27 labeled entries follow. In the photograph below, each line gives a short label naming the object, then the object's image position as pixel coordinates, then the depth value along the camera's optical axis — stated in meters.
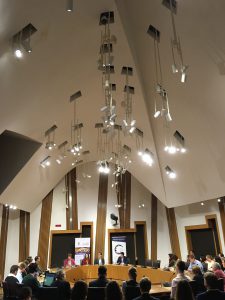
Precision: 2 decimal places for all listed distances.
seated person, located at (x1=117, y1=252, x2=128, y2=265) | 11.06
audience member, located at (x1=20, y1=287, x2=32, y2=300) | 3.52
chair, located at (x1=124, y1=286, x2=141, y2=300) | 4.08
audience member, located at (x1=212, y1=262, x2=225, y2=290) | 4.80
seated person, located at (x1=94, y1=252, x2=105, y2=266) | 11.36
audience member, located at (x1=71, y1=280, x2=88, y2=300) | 2.99
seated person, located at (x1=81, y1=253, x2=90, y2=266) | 12.03
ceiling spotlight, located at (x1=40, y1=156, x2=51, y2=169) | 9.95
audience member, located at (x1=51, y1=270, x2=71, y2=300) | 4.35
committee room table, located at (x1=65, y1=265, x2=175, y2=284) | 8.10
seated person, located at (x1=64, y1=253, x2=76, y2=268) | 10.89
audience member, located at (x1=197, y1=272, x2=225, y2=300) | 3.16
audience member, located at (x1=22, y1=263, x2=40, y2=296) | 4.73
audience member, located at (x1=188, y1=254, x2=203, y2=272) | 7.08
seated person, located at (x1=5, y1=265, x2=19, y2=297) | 5.04
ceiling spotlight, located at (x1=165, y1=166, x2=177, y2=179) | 9.82
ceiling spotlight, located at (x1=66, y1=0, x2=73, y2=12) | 3.25
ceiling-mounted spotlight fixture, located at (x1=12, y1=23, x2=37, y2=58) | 4.79
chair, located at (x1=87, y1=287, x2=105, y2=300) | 4.21
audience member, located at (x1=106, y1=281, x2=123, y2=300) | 3.01
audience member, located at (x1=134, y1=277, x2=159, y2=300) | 3.06
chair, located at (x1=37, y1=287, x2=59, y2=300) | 4.47
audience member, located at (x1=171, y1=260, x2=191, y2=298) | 4.16
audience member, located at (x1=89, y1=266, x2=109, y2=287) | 4.68
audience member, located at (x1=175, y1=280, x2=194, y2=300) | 2.88
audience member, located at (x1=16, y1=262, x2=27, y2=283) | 6.24
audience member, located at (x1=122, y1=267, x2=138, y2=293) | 4.28
